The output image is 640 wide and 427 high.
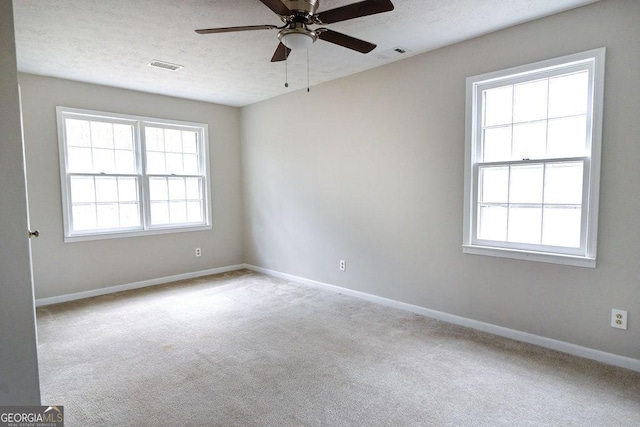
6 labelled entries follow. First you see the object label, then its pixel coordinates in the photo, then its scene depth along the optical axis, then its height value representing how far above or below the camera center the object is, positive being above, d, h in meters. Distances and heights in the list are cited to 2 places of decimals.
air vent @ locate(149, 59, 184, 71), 3.55 +1.36
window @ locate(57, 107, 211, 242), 4.24 +0.23
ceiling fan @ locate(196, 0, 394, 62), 1.90 +1.03
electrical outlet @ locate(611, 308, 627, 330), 2.45 -0.96
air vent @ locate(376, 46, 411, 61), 3.31 +1.38
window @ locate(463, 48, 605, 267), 2.58 +0.23
